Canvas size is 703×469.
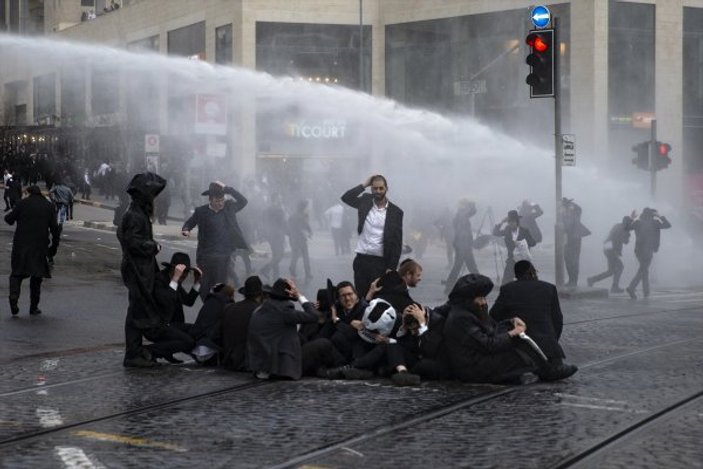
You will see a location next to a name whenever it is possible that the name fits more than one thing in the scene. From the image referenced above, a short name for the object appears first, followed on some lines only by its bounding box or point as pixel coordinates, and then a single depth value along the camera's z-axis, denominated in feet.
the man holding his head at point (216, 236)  48.16
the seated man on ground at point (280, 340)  36.52
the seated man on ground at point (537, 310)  36.14
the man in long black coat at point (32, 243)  52.90
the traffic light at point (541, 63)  65.21
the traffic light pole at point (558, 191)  66.23
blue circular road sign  66.69
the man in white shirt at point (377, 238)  44.16
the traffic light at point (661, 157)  99.30
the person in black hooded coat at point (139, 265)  38.99
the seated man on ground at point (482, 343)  35.37
